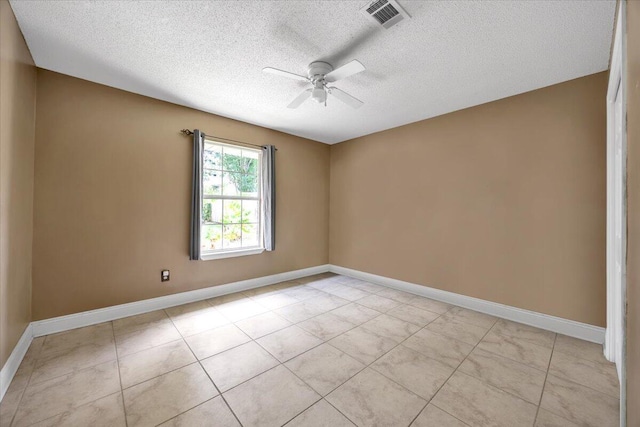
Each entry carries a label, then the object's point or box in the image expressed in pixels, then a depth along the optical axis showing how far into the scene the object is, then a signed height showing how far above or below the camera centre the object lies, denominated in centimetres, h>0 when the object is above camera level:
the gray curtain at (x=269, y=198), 402 +24
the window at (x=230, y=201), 360 +17
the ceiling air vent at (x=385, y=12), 162 +136
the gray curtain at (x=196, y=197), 326 +20
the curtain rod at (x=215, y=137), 327 +108
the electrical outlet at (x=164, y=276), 312 -80
